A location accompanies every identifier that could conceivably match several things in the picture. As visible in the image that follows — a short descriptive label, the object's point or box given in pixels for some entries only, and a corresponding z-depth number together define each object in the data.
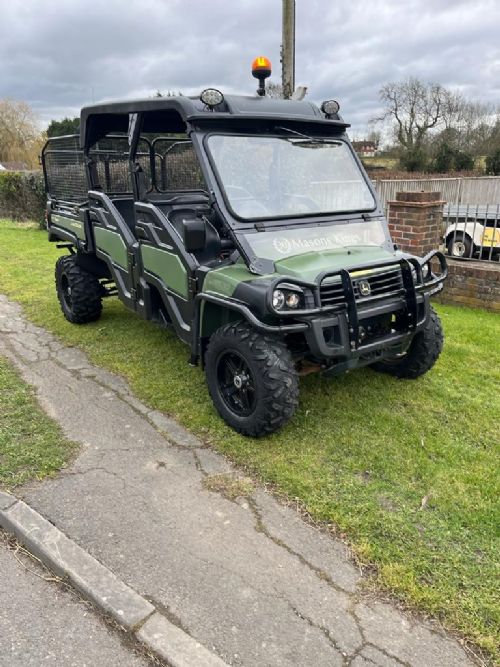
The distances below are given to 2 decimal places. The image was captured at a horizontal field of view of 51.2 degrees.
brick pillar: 6.81
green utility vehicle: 3.29
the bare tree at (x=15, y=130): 46.53
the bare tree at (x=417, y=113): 32.53
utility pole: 9.41
